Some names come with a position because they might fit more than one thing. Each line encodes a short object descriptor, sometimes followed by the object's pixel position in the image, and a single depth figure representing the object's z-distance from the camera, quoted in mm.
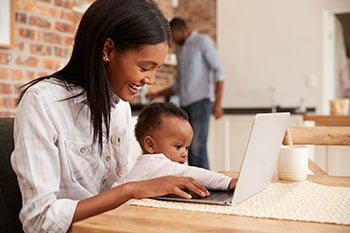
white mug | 1796
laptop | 1490
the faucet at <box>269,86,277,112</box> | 5678
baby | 1734
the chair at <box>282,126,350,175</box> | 2243
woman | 1591
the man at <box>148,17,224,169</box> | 4746
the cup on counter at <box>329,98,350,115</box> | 4619
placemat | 1434
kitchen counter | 5203
